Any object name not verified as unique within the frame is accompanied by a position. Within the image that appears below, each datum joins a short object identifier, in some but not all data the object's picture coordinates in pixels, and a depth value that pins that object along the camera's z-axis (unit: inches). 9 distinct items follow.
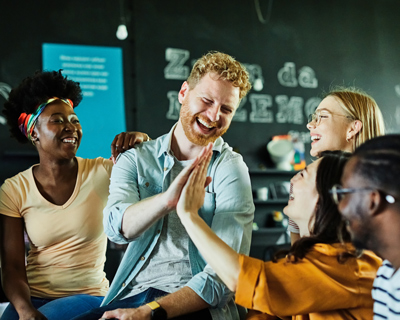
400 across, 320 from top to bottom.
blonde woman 88.8
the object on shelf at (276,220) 225.5
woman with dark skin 85.5
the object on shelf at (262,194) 224.8
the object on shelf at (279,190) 228.5
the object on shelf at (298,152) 235.8
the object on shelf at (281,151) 229.0
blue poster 197.8
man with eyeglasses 45.5
